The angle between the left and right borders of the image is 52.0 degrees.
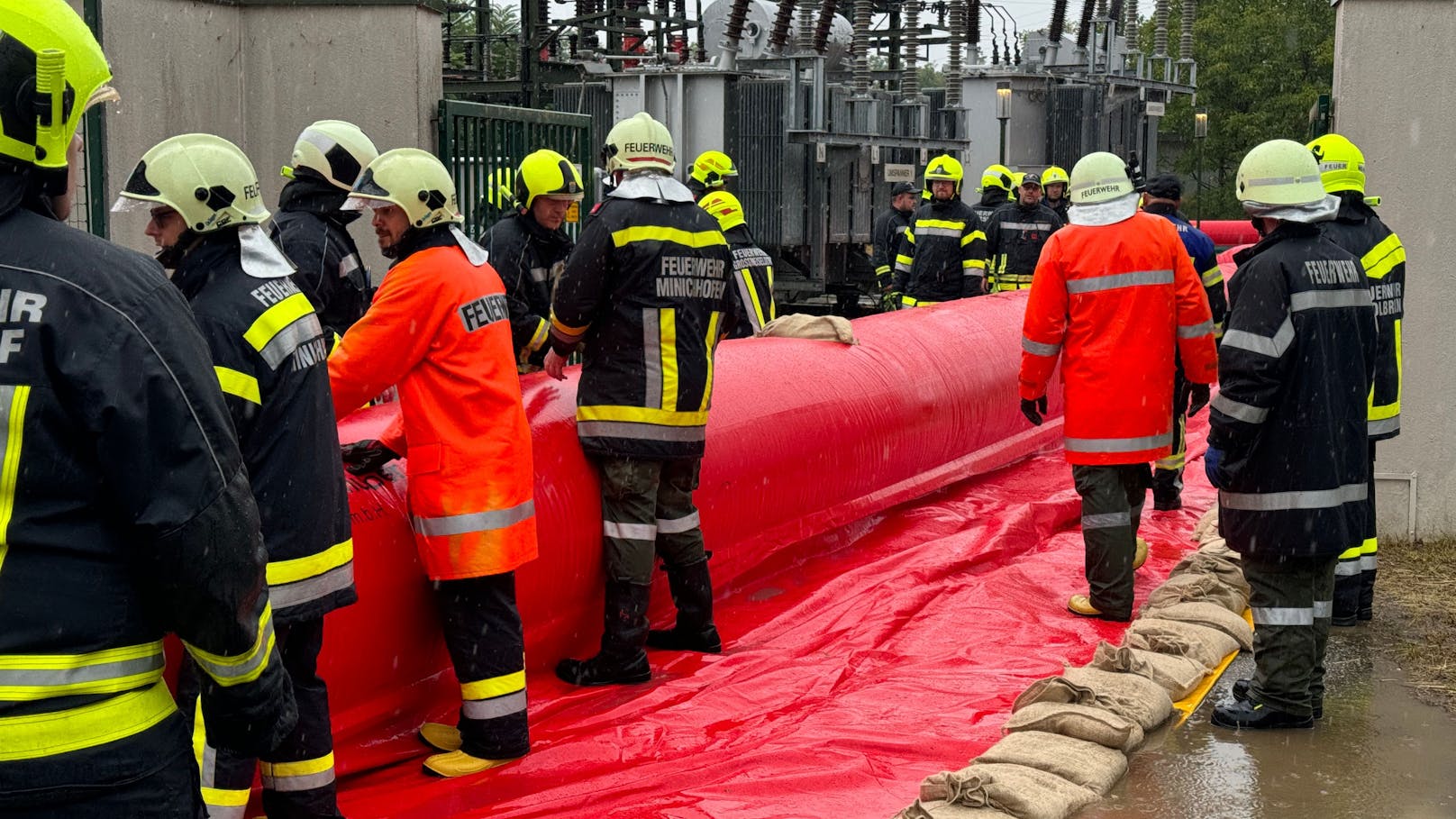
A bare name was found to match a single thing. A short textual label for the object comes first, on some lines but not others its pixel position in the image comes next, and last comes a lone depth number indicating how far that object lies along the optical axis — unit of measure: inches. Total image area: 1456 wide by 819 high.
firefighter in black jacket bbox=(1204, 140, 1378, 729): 194.7
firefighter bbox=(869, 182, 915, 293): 573.9
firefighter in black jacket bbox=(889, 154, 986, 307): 494.6
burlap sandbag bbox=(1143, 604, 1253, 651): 231.3
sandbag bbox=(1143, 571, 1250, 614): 243.9
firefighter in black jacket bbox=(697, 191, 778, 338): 359.6
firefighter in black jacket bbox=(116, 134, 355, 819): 139.0
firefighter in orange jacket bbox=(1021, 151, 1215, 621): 244.8
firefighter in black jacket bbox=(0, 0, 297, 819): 79.6
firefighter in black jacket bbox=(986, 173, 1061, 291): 502.0
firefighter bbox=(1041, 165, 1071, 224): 580.4
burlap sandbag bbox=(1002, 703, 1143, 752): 179.0
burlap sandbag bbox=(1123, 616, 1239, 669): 218.8
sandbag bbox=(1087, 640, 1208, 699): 204.1
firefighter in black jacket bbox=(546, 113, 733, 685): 213.3
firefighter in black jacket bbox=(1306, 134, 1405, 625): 243.4
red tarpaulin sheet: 175.2
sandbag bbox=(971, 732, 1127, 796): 170.7
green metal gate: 314.0
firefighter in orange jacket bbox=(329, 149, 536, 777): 172.9
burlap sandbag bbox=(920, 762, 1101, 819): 158.7
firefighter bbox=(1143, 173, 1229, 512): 316.8
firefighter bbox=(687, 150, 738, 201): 409.7
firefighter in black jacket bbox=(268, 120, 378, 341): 208.5
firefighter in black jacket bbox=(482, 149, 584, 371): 241.3
